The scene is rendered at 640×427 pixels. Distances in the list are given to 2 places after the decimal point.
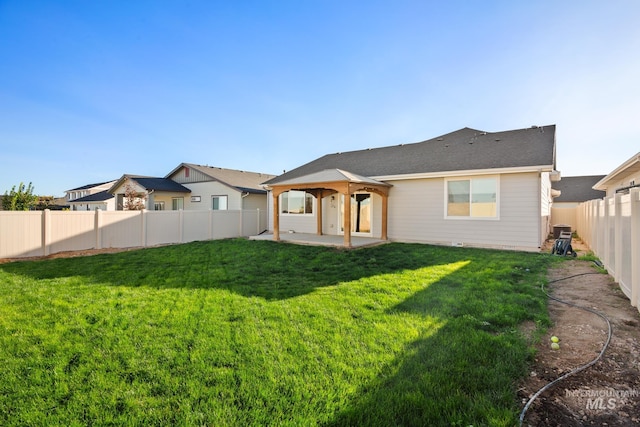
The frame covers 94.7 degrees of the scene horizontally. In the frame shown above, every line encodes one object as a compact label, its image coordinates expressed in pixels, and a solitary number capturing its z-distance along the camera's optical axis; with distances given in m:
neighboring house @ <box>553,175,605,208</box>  25.47
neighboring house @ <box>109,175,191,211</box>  20.14
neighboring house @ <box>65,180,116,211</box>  38.76
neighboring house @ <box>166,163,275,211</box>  18.86
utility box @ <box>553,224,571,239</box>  13.59
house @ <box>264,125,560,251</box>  9.70
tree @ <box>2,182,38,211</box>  22.77
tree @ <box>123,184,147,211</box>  19.77
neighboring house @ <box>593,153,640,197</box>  8.68
